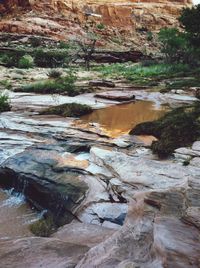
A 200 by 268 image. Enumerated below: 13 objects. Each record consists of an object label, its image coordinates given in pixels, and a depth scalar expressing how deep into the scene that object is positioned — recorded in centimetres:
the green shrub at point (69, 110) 799
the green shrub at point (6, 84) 1251
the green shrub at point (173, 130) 484
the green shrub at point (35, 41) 2788
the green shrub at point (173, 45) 2220
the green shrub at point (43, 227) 366
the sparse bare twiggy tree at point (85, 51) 2130
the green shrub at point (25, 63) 1951
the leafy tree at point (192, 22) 1586
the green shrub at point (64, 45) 2800
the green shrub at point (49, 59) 2182
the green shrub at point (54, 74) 1589
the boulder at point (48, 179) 412
